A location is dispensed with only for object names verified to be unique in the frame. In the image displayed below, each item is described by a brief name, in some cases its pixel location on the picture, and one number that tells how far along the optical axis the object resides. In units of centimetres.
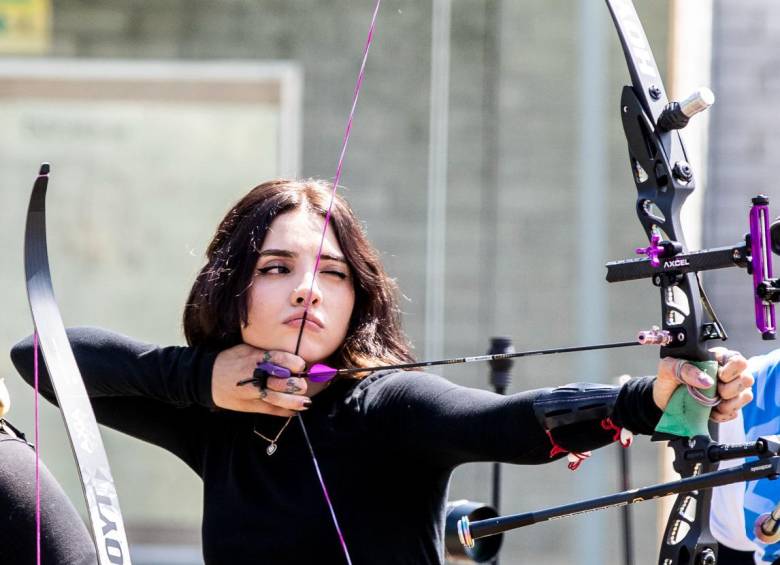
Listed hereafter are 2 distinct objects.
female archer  917
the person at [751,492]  938
